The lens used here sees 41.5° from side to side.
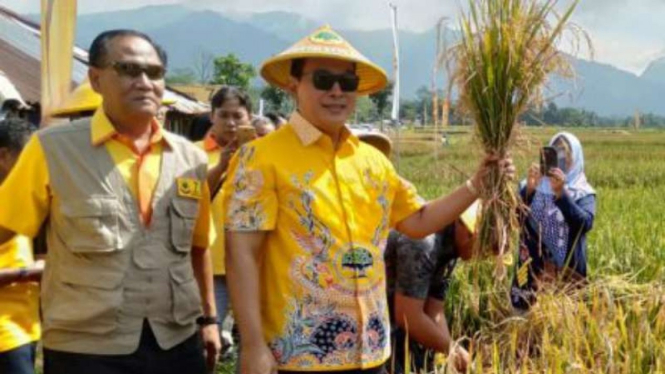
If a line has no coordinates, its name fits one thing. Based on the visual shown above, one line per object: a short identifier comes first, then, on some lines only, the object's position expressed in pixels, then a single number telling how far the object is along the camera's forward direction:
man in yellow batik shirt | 2.34
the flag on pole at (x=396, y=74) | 10.42
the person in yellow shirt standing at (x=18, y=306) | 2.75
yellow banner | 4.16
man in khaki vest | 2.29
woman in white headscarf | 4.02
